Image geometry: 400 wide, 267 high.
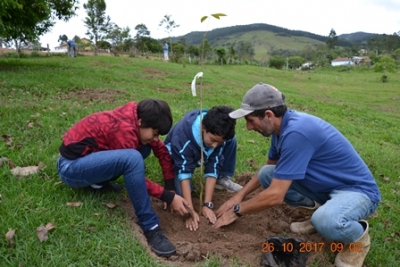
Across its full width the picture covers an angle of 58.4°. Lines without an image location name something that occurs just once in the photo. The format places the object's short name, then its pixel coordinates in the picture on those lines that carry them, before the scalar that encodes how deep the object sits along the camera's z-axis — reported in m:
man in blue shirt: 2.39
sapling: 2.61
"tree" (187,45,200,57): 41.17
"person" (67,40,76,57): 24.67
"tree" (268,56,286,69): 44.78
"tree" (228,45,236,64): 40.06
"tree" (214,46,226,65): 34.38
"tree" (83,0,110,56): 33.16
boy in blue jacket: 2.94
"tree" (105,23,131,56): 35.94
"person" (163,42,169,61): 29.78
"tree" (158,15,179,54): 32.19
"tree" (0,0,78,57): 10.74
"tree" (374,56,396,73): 33.33
